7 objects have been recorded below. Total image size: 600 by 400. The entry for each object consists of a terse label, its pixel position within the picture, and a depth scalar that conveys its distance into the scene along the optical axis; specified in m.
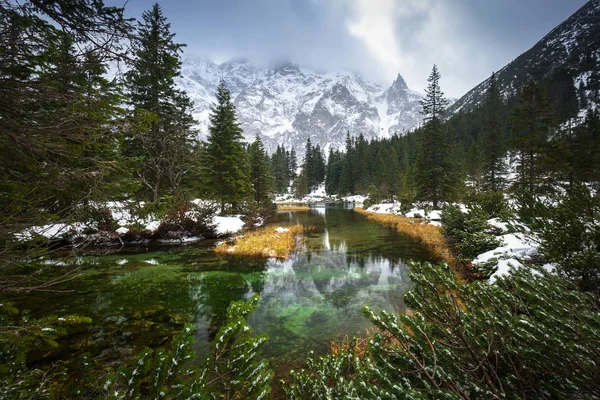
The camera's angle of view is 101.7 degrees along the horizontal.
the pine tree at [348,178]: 82.19
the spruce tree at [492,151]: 34.44
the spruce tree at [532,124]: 22.05
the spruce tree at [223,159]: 26.12
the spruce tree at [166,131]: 20.30
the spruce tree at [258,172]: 39.12
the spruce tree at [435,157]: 29.80
